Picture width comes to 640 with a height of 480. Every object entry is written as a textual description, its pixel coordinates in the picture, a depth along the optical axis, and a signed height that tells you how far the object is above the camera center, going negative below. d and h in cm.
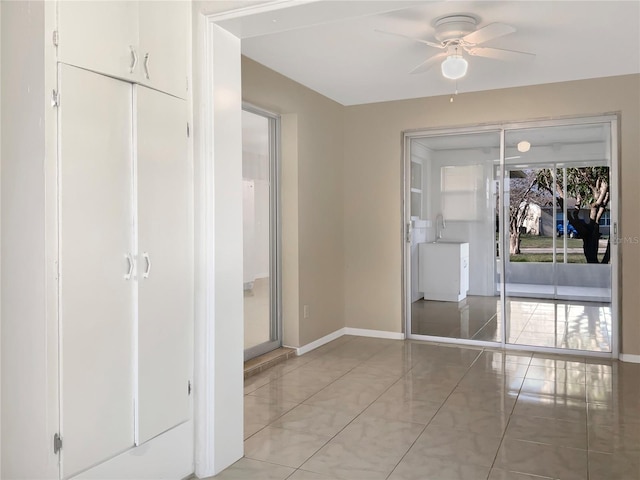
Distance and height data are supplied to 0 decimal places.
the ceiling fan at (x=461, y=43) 322 +123
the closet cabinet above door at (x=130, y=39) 196 +79
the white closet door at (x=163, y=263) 228 -13
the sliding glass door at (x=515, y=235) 480 -3
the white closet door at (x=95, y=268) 196 -13
